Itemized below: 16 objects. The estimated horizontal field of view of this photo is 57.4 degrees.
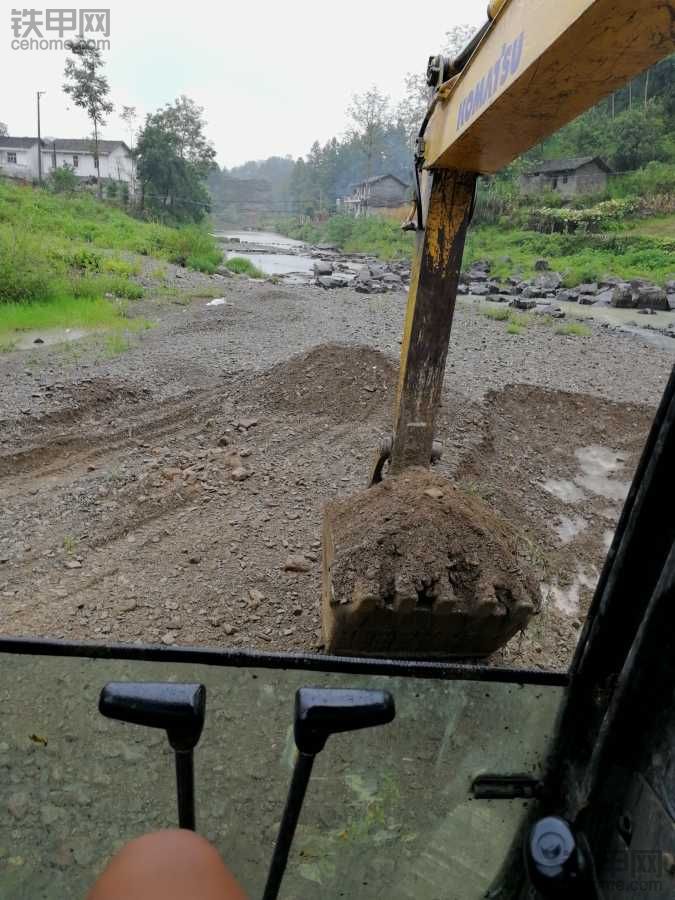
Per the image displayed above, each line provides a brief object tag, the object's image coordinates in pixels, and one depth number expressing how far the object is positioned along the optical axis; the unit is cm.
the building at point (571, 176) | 3428
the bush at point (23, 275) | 1102
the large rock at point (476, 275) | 2172
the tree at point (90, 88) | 3219
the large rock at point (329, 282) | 1920
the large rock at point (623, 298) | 1656
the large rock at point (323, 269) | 2298
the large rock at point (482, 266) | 2394
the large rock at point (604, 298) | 1744
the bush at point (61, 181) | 3462
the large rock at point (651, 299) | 1638
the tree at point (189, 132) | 3866
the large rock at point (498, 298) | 1736
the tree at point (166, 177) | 3484
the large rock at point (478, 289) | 1877
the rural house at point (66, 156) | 4641
